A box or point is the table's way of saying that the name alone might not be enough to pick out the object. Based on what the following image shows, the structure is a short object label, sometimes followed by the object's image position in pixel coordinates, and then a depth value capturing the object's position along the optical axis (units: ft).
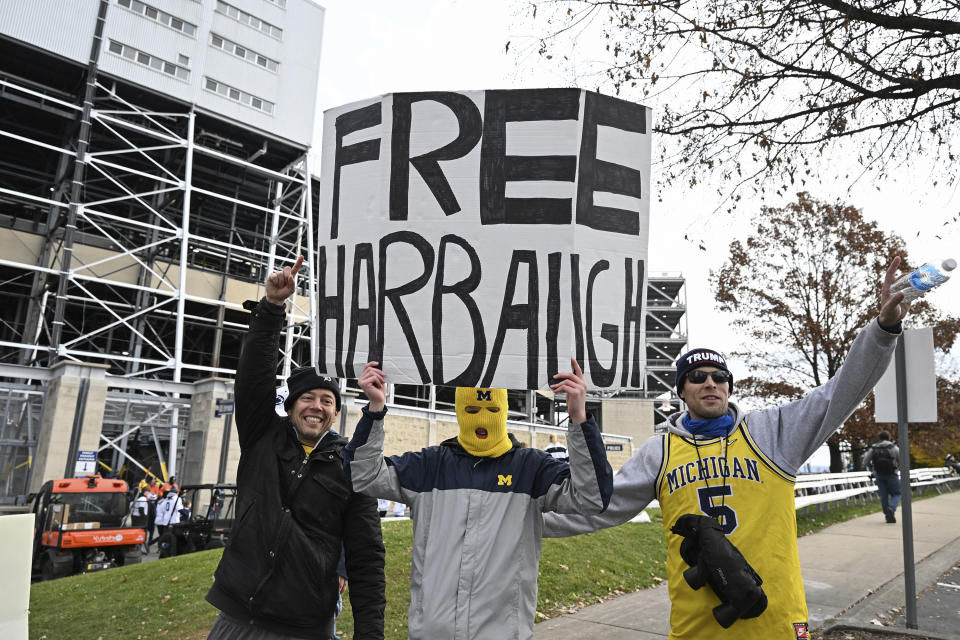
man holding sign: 9.34
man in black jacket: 9.53
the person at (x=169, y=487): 57.48
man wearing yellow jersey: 9.51
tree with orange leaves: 63.93
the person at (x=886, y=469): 40.06
